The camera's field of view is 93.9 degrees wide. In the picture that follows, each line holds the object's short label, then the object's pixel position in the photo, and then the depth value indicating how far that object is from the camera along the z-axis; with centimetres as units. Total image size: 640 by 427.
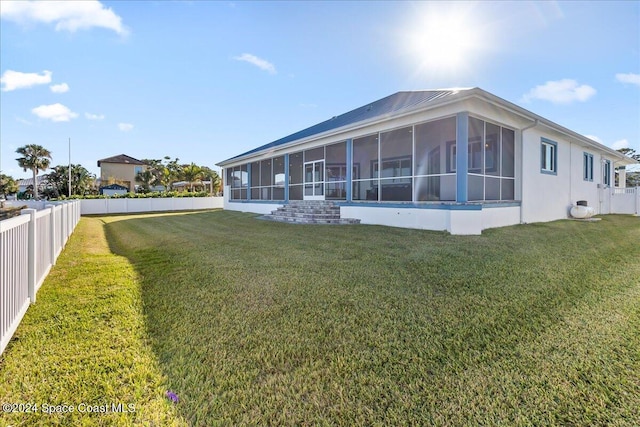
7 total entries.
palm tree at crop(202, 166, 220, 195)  4281
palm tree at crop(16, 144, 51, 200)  3534
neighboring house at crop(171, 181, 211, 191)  4146
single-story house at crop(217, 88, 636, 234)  826
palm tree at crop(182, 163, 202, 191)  3962
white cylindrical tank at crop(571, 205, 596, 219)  1162
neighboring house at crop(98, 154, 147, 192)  4478
